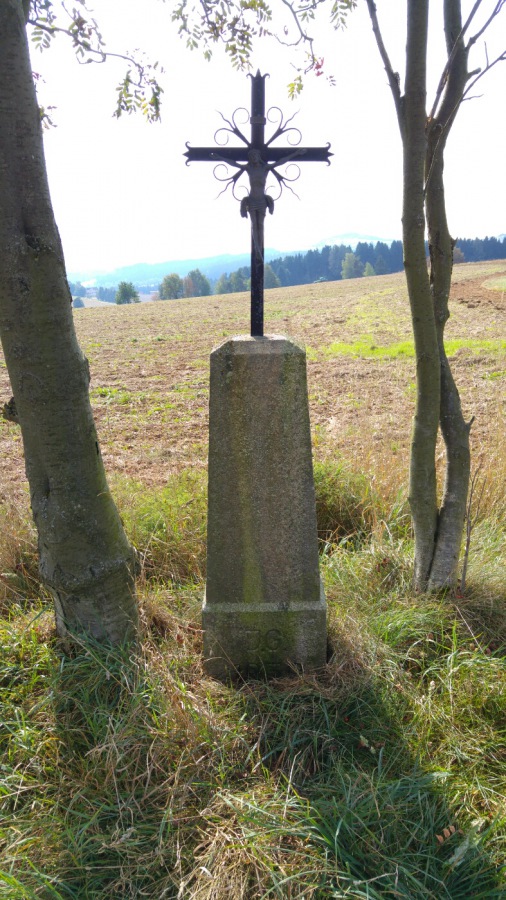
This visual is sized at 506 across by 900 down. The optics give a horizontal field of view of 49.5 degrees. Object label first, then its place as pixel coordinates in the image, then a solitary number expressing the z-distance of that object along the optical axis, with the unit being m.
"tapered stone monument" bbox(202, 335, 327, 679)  2.38
